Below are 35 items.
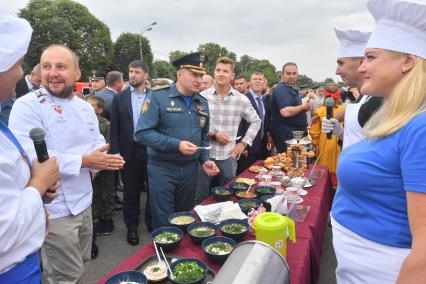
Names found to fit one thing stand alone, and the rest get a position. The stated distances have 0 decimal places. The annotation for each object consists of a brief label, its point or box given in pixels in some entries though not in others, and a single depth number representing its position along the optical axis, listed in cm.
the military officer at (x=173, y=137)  280
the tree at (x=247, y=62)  7615
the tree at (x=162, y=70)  4639
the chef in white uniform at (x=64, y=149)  197
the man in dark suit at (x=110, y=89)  507
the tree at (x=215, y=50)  5918
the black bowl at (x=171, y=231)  172
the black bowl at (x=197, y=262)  140
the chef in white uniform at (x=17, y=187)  108
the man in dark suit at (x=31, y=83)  377
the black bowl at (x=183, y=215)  211
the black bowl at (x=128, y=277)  142
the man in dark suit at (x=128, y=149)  388
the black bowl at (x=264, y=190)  264
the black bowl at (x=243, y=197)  259
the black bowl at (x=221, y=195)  255
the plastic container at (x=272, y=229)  146
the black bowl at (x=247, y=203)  225
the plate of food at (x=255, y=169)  353
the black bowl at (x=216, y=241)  160
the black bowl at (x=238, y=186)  273
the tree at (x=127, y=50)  4504
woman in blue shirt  99
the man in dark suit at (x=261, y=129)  488
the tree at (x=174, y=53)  5385
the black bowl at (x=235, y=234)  183
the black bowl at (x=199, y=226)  181
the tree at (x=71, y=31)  3306
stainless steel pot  111
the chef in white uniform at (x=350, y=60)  247
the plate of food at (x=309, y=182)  296
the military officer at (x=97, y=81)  677
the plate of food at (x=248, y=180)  298
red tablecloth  163
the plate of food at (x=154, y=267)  150
